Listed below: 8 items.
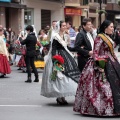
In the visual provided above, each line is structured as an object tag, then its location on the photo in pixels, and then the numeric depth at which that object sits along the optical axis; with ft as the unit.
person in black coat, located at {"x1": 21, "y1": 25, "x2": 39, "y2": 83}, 45.85
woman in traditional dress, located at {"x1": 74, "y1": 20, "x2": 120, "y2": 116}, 26.45
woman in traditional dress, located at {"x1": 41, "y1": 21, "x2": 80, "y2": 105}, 31.17
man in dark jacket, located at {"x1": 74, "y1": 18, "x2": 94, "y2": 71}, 31.42
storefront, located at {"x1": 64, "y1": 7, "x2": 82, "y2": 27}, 146.44
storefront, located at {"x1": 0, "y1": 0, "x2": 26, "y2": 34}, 109.40
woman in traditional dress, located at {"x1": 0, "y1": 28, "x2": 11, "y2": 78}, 51.03
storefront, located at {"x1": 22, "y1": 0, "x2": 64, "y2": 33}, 121.80
